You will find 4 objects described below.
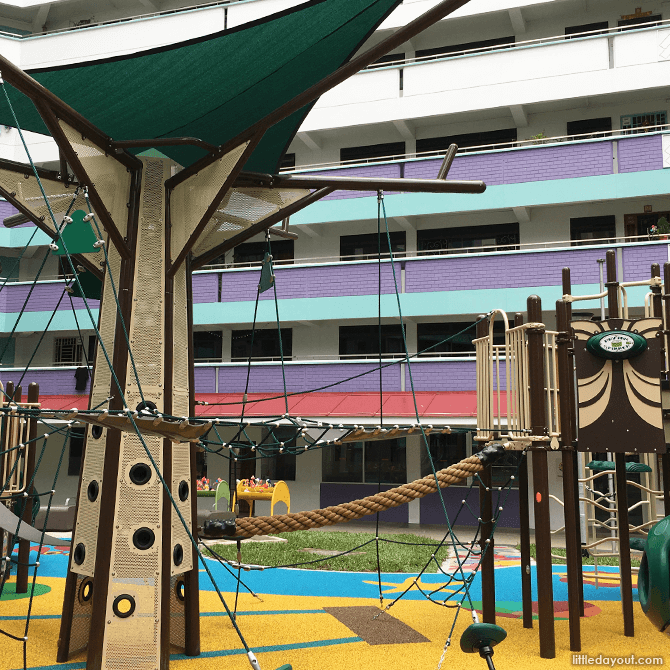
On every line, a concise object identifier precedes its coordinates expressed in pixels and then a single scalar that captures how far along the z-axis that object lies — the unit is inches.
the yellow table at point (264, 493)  611.2
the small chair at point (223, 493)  606.5
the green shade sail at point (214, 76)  211.9
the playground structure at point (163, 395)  219.3
